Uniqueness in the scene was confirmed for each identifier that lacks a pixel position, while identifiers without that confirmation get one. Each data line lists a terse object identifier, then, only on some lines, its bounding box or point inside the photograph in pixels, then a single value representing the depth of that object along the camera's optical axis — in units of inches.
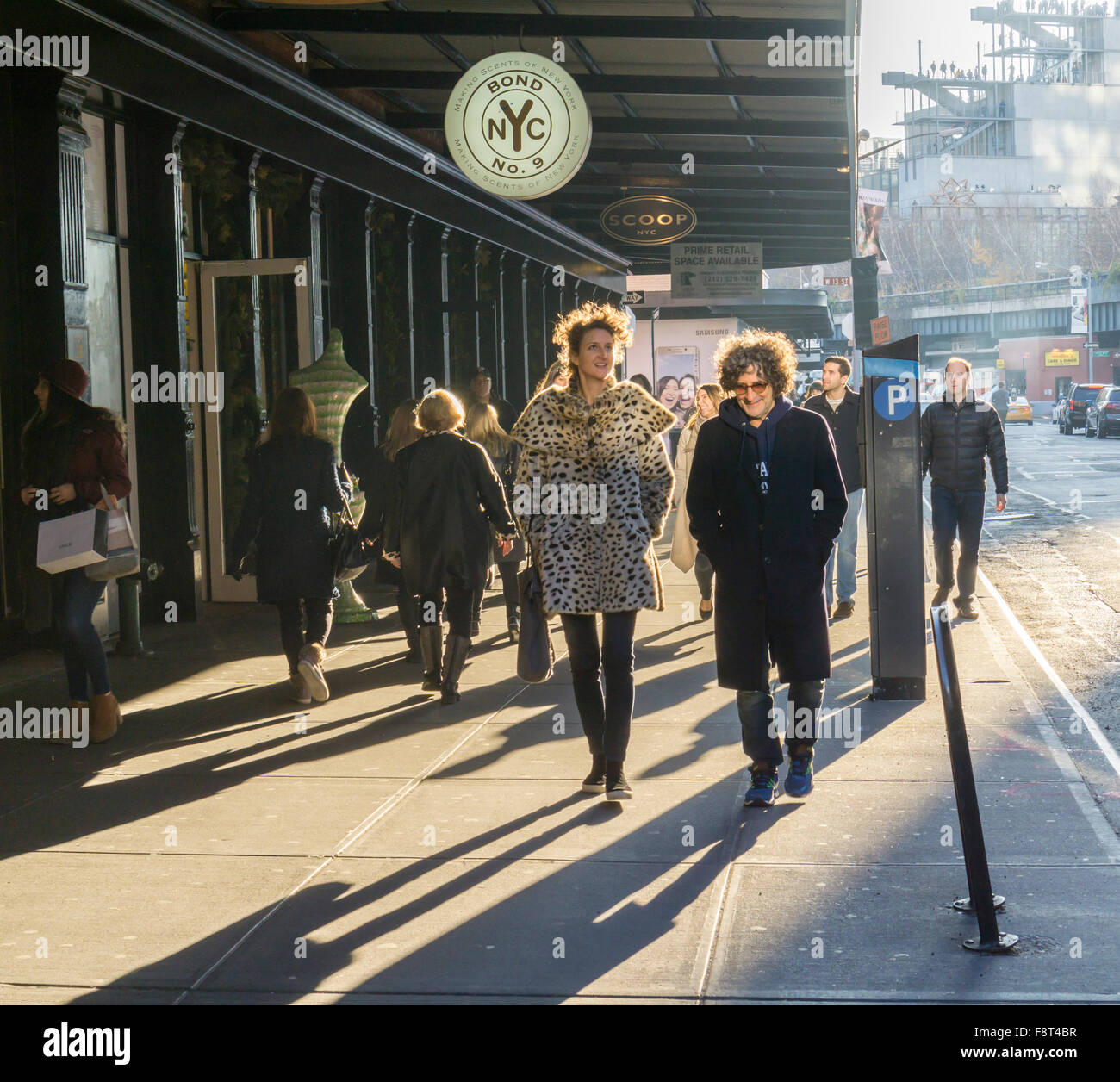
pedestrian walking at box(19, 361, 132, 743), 287.3
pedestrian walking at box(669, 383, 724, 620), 460.8
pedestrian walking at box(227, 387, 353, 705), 329.7
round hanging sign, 414.9
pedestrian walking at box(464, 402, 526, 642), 418.3
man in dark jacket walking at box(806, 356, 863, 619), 453.4
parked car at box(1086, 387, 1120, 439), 1977.1
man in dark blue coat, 237.1
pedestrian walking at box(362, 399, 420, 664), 346.9
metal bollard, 173.8
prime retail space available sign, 1018.7
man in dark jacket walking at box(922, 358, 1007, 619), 439.8
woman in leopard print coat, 242.1
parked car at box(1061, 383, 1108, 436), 2162.9
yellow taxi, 2800.2
